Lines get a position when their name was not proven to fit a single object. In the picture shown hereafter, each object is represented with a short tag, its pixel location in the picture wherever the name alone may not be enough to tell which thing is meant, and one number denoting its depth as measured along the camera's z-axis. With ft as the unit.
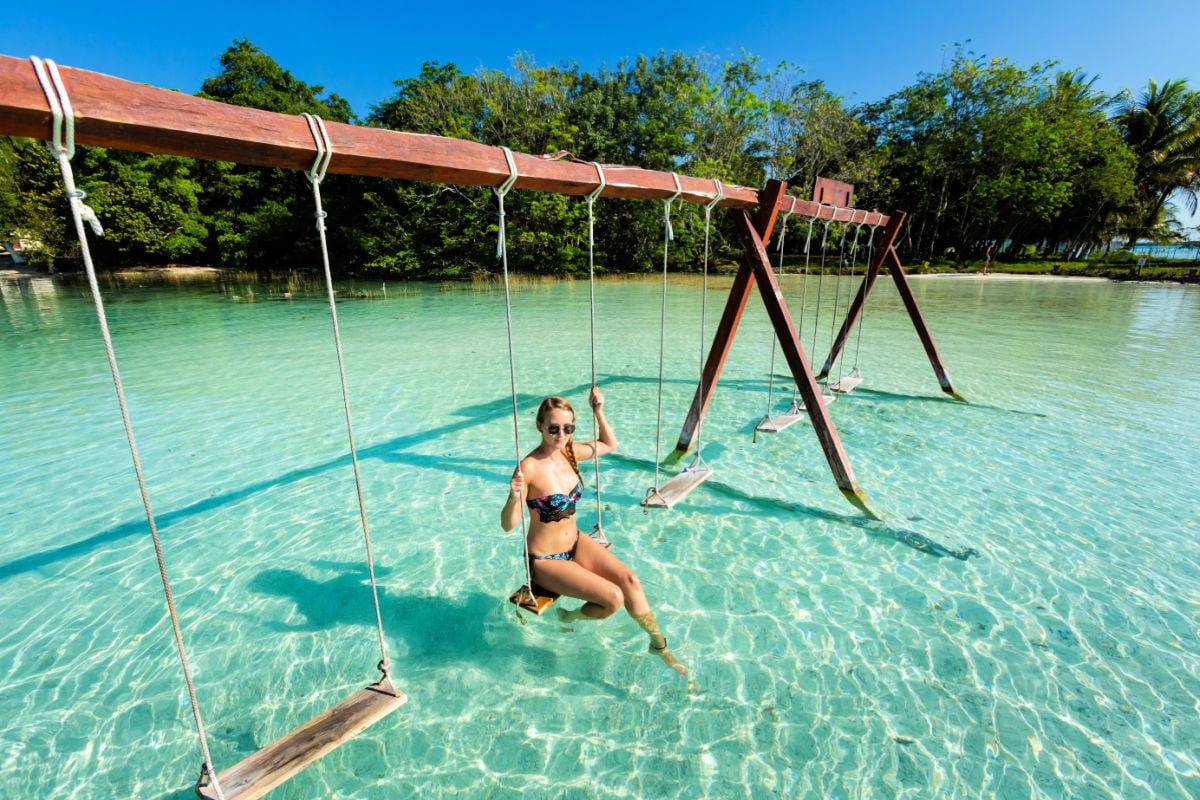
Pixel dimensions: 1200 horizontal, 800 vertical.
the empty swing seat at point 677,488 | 14.44
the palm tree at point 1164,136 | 117.19
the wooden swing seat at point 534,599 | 10.23
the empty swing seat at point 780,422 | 18.81
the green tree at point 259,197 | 119.85
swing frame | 5.85
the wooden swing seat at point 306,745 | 7.04
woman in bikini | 10.41
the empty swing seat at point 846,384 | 23.98
